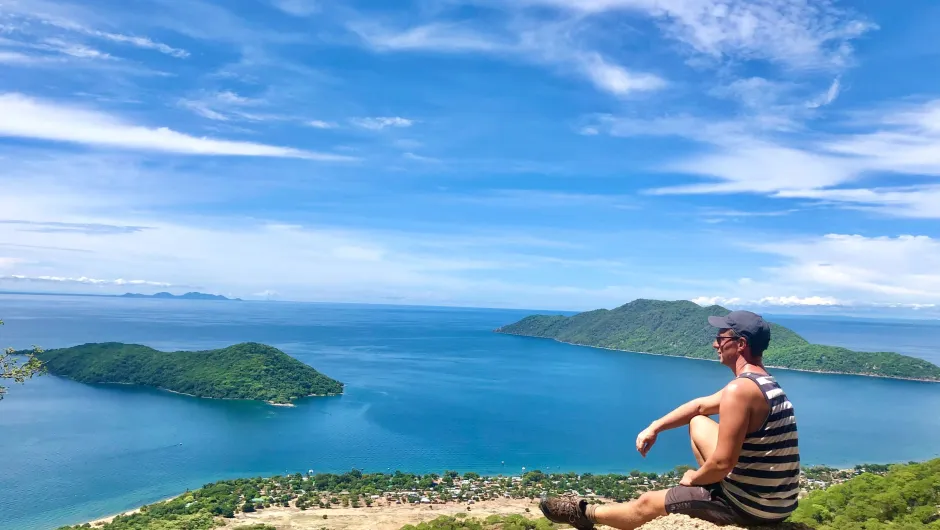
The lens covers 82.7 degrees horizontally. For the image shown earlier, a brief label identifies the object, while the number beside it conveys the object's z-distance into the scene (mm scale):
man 2943
